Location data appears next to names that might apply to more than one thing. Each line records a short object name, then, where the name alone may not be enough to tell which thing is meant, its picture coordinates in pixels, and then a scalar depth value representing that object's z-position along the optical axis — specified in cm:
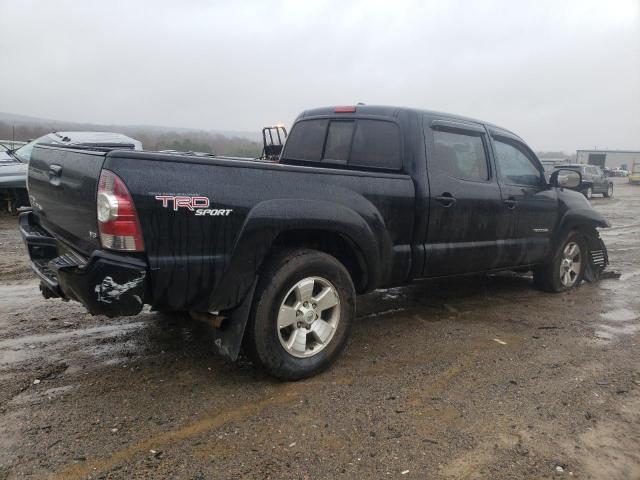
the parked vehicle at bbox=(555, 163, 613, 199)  2564
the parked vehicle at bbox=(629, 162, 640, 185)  4588
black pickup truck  284
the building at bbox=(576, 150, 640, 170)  7956
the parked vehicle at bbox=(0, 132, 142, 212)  1020
